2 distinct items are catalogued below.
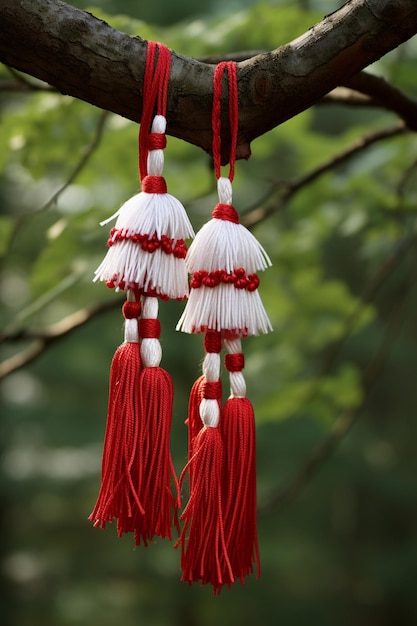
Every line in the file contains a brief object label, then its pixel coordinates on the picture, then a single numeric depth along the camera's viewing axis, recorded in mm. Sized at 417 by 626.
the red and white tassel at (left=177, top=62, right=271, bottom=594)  779
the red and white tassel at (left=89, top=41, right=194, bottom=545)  766
